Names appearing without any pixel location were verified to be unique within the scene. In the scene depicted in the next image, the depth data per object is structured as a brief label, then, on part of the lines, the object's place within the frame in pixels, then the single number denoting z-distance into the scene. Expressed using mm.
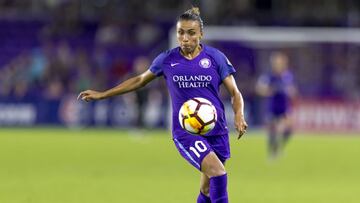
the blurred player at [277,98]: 46937
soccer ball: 19953
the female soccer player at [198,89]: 19797
